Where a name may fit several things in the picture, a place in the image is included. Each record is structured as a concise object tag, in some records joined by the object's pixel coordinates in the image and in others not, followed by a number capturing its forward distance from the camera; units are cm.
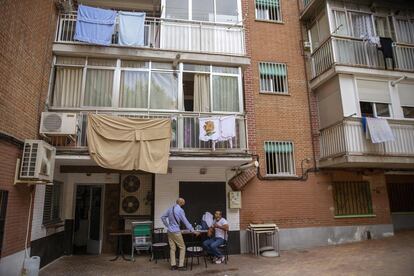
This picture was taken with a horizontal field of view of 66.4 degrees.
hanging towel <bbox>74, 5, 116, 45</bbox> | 981
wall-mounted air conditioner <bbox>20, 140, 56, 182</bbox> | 737
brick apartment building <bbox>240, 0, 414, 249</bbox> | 1116
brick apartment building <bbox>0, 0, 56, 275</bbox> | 689
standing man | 844
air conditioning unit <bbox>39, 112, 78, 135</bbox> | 850
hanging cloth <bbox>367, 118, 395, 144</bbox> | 1039
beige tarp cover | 885
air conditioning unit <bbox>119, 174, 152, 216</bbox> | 1112
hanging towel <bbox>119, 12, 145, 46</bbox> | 1016
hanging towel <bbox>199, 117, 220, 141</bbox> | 950
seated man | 909
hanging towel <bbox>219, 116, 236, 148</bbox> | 955
